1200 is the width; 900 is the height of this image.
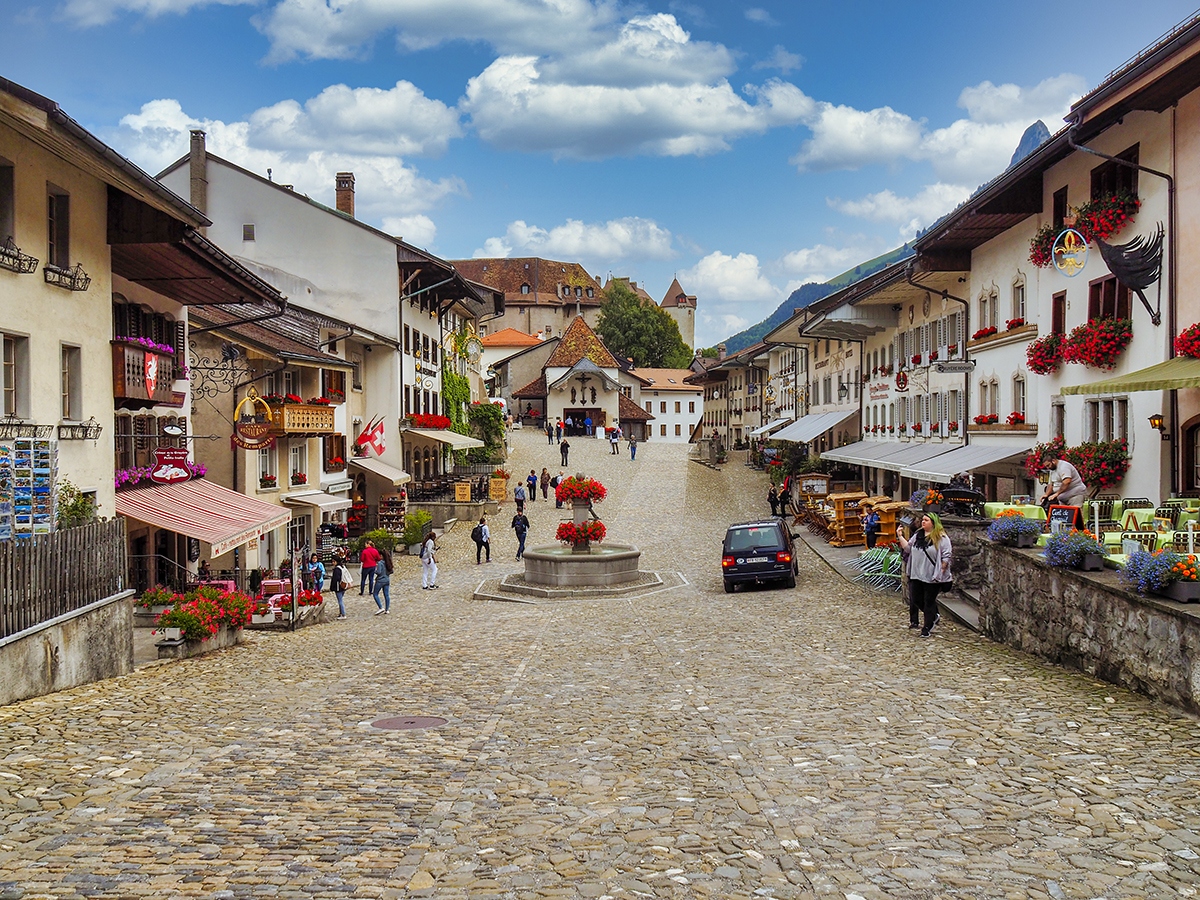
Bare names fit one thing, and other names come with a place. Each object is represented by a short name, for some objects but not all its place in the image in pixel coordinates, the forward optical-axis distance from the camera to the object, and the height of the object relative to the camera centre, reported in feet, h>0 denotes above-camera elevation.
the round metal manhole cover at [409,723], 36.24 -9.19
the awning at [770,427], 213.79 +3.27
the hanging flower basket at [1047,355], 77.66 +6.13
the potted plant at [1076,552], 41.34 -4.13
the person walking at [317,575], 88.17 -10.29
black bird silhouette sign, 62.18 +10.27
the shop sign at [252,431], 79.56 +1.07
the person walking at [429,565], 95.75 -10.50
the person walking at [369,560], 85.18 -8.83
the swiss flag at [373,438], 129.80 +0.81
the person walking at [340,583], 83.87 -10.47
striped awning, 62.85 -4.08
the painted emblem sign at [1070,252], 63.31 +11.08
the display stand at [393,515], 130.82 -8.22
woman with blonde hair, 53.16 -5.79
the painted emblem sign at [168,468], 68.91 -1.34
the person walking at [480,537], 111.65 -9.30
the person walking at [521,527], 116.47 -8.61
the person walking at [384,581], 81.41 -9.95
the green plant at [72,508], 49.34 -2.77
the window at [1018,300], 87.15 +11.28
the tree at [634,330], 388.98 +40.11
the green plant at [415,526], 127.54 -9.37
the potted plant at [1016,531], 50.49 -4.06
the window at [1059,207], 77.05 +16.47
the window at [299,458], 105.19 -1.16
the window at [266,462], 97.53 -1.44
